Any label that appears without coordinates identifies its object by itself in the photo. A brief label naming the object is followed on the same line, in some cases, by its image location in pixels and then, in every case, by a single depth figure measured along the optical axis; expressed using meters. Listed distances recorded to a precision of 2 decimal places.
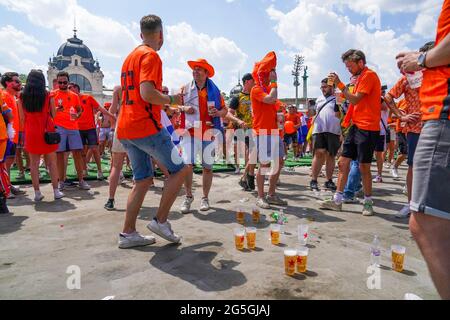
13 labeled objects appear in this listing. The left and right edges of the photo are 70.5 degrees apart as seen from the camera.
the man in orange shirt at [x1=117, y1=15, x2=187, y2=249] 3.19
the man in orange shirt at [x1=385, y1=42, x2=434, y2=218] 4.37
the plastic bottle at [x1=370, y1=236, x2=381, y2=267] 2.90
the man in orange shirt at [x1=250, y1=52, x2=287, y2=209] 5.25
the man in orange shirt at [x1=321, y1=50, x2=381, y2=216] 4.84
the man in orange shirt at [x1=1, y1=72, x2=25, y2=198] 6.36
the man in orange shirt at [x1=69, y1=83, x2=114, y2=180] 7.45
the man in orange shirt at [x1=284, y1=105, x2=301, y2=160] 13.20
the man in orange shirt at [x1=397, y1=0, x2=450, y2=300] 1.69
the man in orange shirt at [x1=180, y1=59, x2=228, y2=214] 5.22
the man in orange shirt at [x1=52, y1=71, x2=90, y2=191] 6.70
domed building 77.94
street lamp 60.81
